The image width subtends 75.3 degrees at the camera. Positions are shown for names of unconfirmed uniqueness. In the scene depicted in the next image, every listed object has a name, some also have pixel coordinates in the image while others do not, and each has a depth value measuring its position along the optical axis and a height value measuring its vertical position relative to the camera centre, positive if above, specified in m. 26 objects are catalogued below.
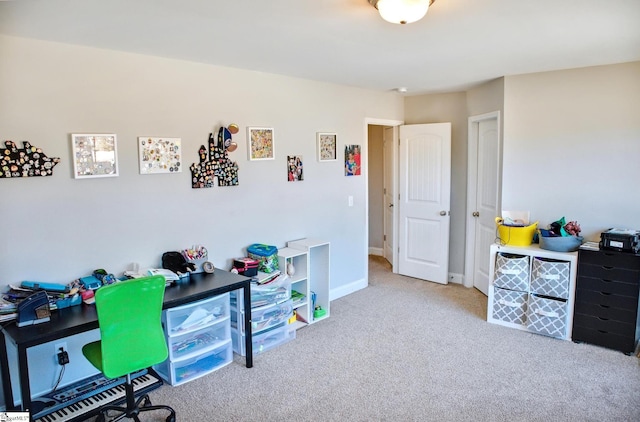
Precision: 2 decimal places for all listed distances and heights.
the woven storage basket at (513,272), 3.72 -0.94
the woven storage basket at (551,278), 3.52 -0.94
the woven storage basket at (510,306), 3.76 -1.26
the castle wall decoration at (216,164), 3.36 +0.06
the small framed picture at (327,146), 4.31 +0.26
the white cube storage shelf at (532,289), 3.53 -1.07
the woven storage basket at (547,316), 3.54 -1.28
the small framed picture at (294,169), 4.04 +0.02
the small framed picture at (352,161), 4.64 +0.10
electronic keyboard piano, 2.53 -1.45
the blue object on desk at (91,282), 2.70 -0.71
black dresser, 3.26 -1.07
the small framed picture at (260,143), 3.69 +0.26
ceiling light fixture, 1.97 +0.77
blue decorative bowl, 3.62 -0.66
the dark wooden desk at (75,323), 2.11 -0.84
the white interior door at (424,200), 5.04 -0.39
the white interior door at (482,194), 4.49 -0.29
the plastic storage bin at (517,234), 3.86 -0.62
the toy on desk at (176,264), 3.13 -0.69
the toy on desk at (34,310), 2.29 -0.76
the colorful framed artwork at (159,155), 3.03 +0.13
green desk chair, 2.20 -0.87
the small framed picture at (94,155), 2.73 +0.12
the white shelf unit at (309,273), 3.86 -0.99
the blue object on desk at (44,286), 2.51 -0.68
